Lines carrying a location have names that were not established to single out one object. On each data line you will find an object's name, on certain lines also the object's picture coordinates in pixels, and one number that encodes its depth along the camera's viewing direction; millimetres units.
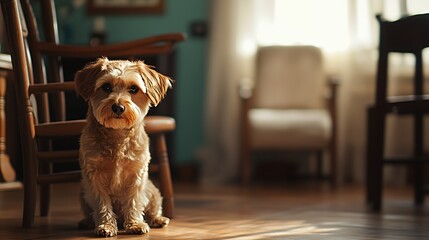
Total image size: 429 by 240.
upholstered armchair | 4375
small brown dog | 2037
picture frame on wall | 5277
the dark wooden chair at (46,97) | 2303
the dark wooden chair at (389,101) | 2710
